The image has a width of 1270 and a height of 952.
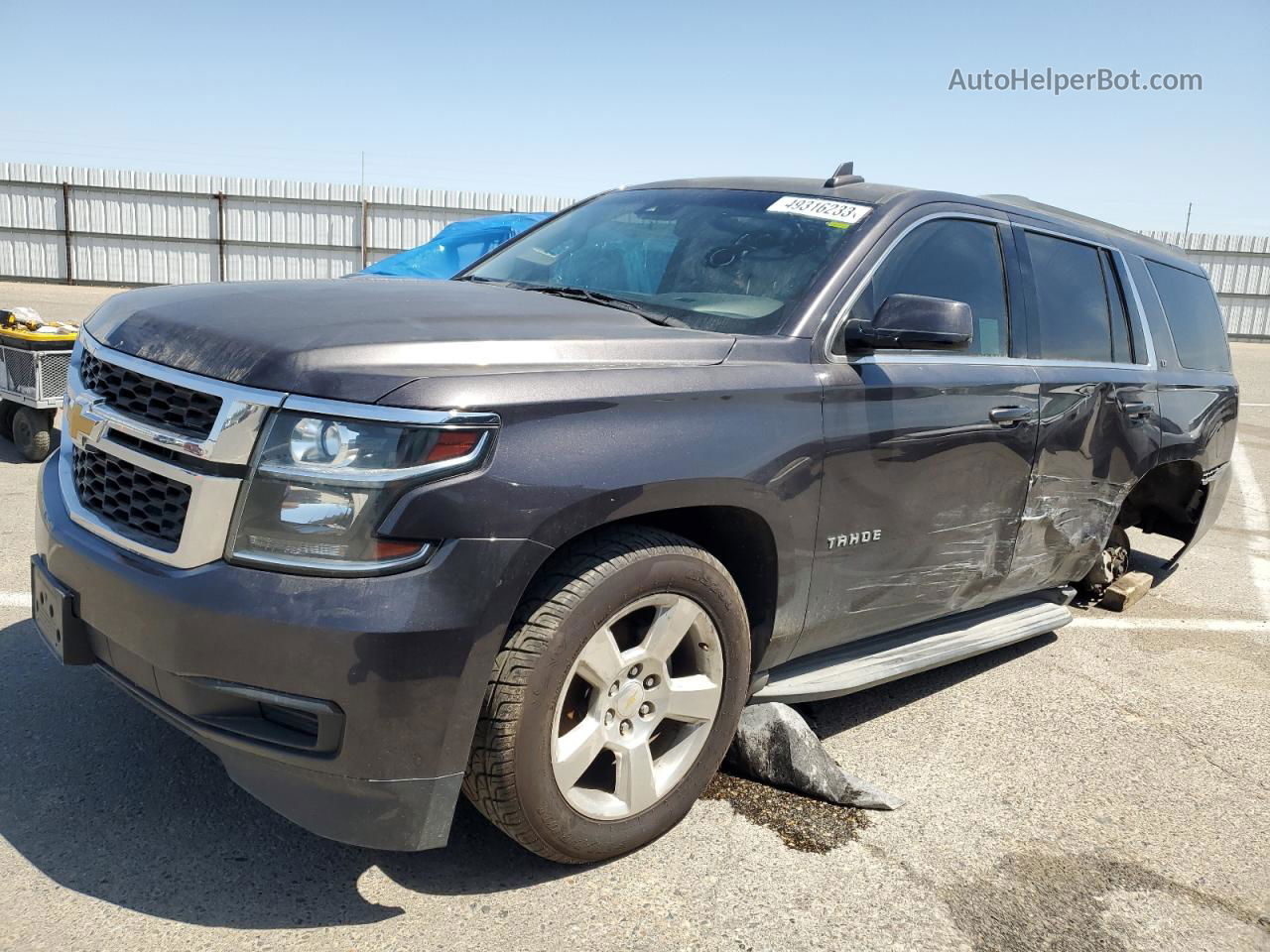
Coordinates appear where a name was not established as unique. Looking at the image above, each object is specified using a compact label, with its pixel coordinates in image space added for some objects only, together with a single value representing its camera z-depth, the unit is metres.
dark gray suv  2.25
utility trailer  6.54
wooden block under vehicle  5.56
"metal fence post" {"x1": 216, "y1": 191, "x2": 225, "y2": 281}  23.95
